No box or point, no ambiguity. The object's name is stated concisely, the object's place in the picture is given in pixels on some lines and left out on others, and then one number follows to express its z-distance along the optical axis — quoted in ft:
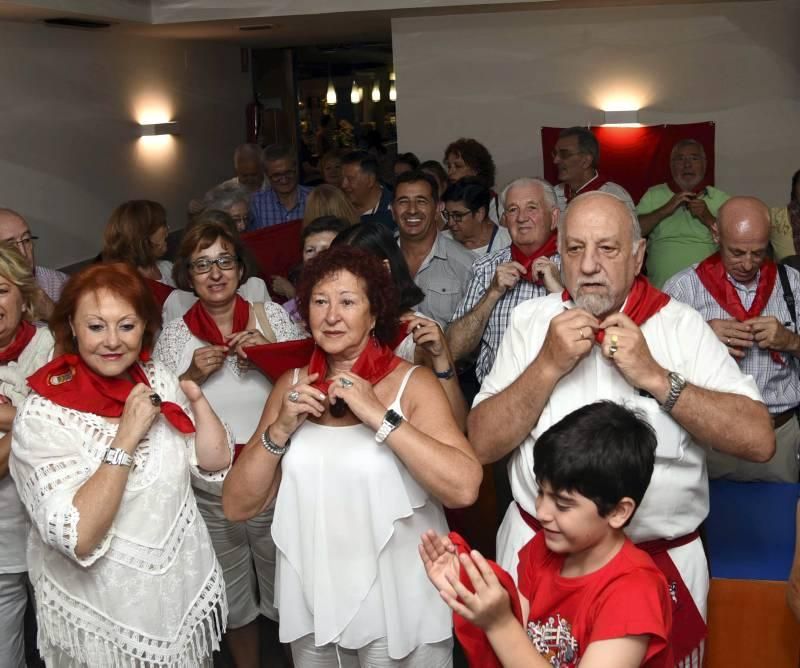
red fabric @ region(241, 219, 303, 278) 16.39
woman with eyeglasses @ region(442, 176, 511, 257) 16.42
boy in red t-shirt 6.47
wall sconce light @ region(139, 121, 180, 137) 33.35
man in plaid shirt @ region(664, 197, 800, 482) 12.21
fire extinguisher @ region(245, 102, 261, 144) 44.65
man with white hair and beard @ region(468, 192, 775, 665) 8.21
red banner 29.60
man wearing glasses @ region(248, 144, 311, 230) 22.15
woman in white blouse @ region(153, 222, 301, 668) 11.53
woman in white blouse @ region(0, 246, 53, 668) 10.44
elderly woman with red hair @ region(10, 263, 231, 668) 8.50
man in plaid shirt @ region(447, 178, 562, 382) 13.17
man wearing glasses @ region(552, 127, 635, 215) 20.89
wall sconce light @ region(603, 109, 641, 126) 30.04
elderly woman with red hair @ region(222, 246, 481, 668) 8.72
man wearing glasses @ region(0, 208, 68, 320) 13.47
